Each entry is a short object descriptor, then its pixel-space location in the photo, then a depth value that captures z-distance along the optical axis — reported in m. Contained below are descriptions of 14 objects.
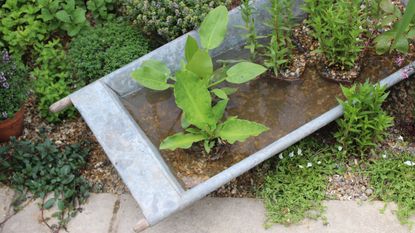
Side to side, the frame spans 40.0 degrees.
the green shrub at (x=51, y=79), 3.68
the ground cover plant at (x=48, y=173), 3.38
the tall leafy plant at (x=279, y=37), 3.41
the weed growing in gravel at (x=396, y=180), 3.21
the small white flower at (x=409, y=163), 3.35
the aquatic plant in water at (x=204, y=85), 3.02
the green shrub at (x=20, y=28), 3.82
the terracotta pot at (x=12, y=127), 3.57
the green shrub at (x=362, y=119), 3.15
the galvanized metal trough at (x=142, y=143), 2.88
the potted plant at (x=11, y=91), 3.48
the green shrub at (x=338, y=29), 3.33
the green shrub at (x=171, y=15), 3.63
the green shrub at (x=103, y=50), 3.67
